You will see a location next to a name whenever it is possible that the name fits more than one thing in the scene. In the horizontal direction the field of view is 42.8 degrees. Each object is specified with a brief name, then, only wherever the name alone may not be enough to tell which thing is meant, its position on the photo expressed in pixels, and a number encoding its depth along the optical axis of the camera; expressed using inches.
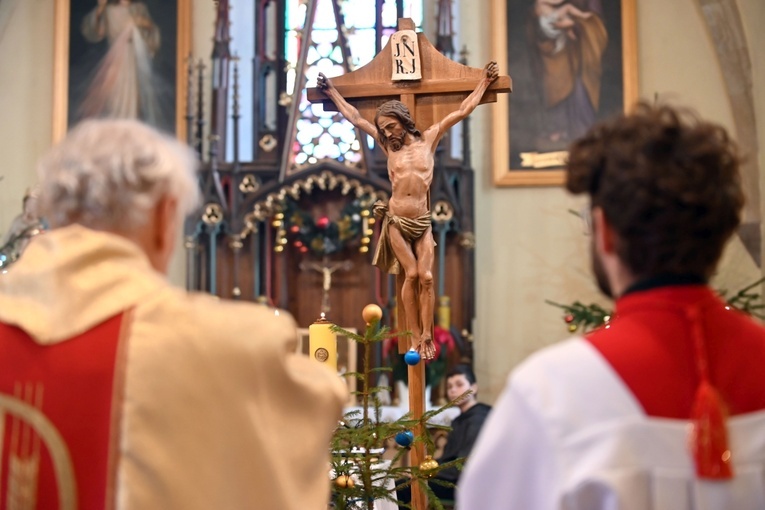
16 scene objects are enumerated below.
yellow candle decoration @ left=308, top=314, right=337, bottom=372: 129.6
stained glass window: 338.0
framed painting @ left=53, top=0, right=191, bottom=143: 348.8
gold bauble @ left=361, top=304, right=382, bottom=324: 126.0
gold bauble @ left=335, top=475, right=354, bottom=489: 115.5
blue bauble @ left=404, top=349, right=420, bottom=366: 139.9
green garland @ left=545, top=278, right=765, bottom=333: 285.9
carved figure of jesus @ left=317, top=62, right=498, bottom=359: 152.6
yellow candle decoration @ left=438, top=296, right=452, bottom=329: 307.4
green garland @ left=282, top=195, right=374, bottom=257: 322.3
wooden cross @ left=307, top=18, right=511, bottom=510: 163.2
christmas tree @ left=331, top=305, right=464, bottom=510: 116.4
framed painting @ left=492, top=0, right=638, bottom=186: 338.3
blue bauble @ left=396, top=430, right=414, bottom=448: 123.1
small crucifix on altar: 327.0
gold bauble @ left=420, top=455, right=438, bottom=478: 125.0
